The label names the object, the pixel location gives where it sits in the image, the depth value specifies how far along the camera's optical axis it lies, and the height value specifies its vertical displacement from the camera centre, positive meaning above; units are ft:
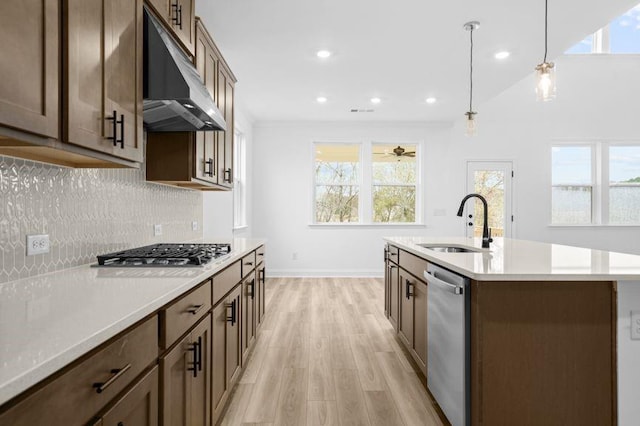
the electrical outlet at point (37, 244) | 4.78 -0.42
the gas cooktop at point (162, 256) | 5.78 -0.72
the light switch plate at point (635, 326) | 5.40 -1.58
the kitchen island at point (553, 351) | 5.38 -1.94
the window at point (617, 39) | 22.84 +10.49
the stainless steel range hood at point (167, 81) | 5.76 +2.02
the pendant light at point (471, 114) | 10.48 +2.81
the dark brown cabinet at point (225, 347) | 6.02 -2.37
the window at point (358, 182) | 22.02 +1.76
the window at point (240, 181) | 18.71 +1.54
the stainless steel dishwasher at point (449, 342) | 5.63 -2.11
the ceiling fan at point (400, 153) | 22.18 +3.48
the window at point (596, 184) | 22.39 +1.73
